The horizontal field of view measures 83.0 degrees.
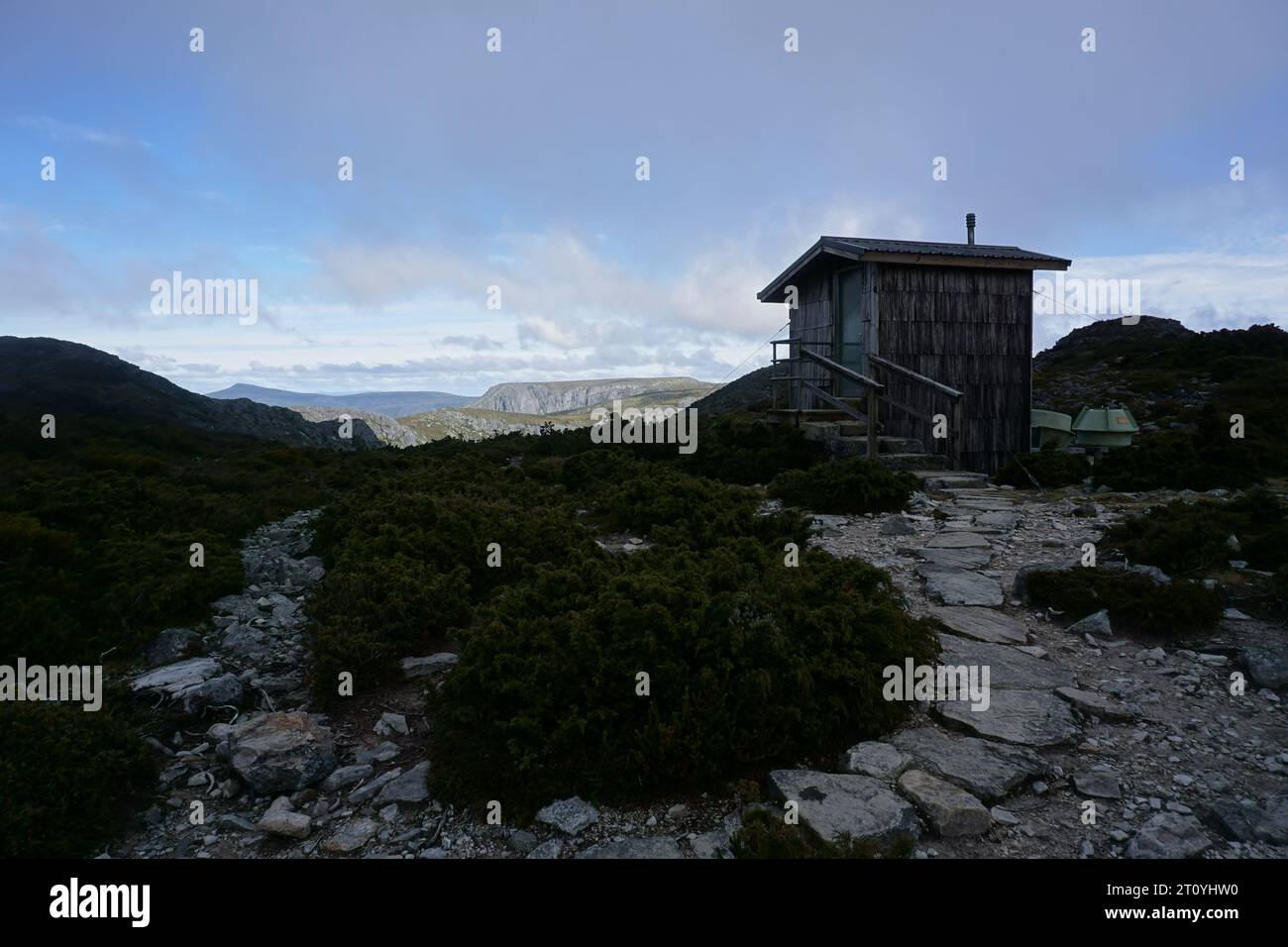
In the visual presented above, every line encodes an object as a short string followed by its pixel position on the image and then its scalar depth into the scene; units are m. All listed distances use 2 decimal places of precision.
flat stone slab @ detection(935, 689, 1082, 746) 4.17
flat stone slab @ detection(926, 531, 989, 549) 8.19
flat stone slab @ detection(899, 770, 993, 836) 3.35
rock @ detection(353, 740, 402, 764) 4.39
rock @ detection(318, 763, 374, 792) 4.11
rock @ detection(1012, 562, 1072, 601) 6.50
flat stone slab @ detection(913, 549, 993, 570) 7.49
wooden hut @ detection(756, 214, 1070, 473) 14.14
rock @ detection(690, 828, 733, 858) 3.27
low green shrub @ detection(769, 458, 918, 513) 10.19
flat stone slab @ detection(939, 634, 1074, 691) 4.86
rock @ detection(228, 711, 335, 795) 4.07
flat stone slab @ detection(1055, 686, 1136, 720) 4.39
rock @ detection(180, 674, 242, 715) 4.94
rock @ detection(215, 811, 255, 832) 3.77
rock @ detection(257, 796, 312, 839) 3.68
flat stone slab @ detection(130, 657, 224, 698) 5.12
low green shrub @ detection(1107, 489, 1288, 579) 6.54
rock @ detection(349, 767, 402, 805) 3.96
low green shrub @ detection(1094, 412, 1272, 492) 11.04
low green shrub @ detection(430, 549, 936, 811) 3.81
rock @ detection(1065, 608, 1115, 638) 5.65
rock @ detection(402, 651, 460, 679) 5.53
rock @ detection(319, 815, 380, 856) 3.55
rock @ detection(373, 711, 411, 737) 4.74
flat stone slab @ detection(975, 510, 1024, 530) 9.12
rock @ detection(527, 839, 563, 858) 3.37
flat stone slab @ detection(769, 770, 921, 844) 3.30
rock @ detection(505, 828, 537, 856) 3.46
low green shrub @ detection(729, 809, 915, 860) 3.03
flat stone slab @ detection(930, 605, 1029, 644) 5.68
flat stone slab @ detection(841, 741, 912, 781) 3.80
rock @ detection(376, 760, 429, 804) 3.90
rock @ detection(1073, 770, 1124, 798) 3.64
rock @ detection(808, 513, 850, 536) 9.04
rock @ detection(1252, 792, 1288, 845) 3.20
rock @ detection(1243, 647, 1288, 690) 4.63
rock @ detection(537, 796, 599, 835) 3.55
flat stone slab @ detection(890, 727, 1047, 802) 3.70
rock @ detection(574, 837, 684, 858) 3.33
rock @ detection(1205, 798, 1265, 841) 3.25
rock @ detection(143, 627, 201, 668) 5.92
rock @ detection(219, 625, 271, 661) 5.99
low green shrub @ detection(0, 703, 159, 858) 3.47
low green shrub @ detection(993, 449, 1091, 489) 12.26
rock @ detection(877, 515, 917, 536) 9.02
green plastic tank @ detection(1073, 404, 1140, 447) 14.32
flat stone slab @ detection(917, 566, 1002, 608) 6.48
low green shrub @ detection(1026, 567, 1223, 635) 5.51
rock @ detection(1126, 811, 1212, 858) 3.18
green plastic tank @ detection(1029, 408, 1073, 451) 15.23
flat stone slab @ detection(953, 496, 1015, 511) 10.27
